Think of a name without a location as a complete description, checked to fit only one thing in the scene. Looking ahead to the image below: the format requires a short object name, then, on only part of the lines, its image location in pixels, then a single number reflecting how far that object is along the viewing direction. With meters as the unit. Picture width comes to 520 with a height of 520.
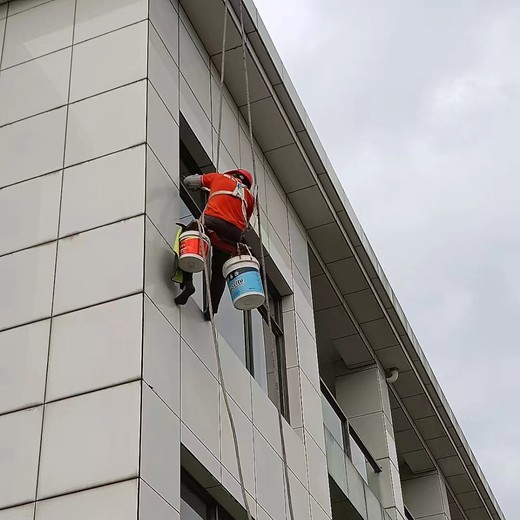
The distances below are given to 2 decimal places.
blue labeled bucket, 10.24
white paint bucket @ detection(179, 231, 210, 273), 9.90
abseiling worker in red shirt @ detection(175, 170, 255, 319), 10.62
